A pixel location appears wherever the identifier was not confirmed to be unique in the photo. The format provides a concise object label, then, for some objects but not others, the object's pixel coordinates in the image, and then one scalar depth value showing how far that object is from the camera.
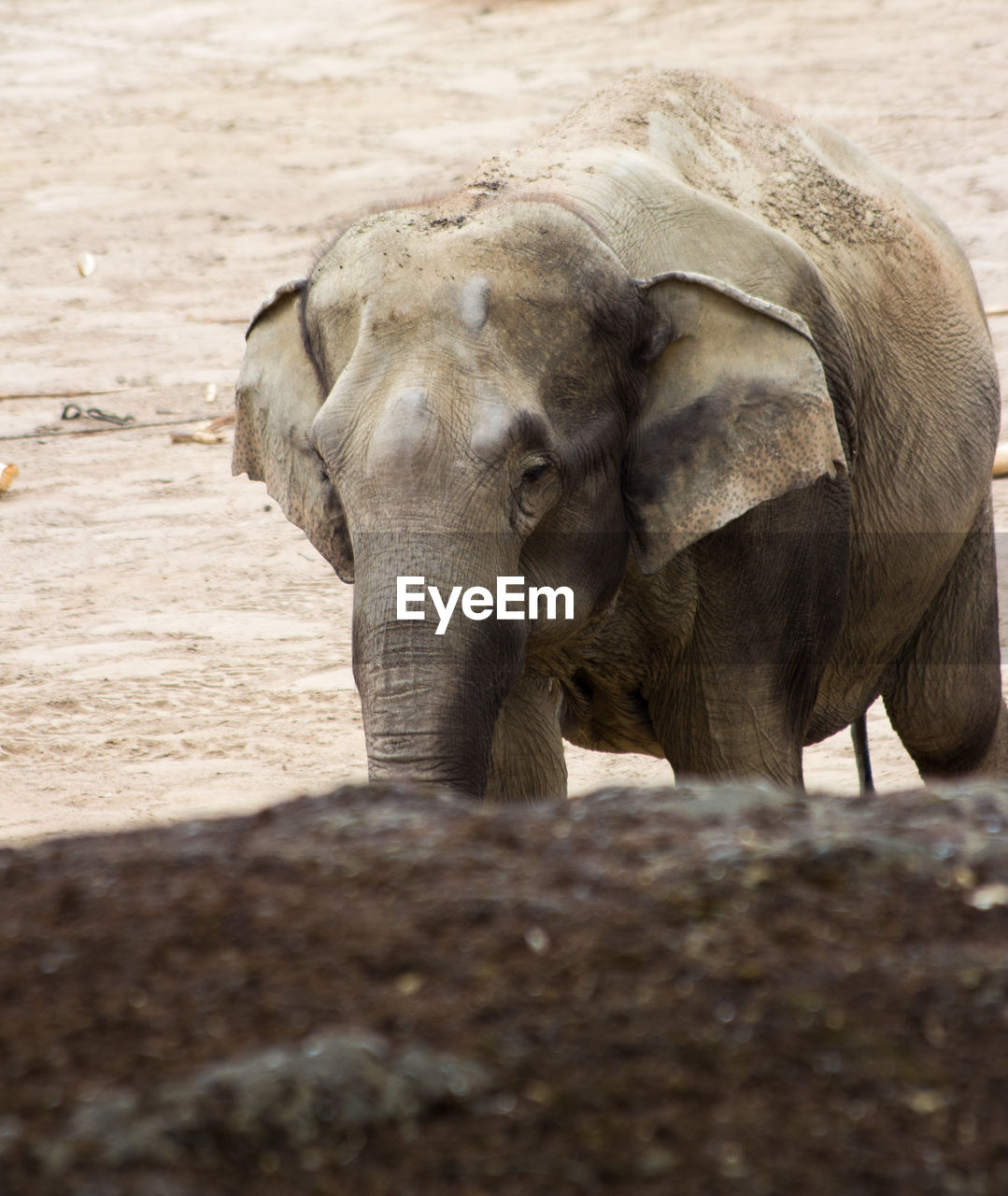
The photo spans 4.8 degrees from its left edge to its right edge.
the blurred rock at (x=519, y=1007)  16.08
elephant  21.85
